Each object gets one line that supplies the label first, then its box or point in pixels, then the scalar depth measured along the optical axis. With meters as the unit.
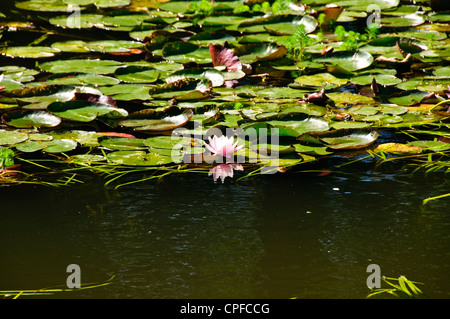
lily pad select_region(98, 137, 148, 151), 5.91
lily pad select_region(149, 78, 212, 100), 7.16
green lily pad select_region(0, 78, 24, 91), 7.32
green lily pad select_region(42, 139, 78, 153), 5.85
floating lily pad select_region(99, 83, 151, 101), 7.15
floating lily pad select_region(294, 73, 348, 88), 7.61
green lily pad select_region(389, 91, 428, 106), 7.05
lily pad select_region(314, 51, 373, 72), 8.11
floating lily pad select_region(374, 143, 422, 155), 5.83
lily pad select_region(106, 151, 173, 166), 5.60
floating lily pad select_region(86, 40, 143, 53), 9.00
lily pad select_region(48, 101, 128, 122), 6.55
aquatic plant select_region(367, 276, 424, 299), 3.68
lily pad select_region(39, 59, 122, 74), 8.01
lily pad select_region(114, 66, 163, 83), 7.75
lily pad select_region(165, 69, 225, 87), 7.58
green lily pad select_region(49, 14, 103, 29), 10.35
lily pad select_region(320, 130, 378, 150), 5.87
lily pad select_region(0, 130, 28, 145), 5.94
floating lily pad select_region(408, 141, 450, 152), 5.84
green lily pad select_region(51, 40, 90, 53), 9.02
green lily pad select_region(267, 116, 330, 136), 6.16
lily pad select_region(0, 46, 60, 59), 8.77
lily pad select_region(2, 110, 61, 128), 6.43
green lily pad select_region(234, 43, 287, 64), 8.48
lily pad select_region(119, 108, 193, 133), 6.33
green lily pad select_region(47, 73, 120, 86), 7.56
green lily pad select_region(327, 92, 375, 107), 7.09
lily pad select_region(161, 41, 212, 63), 8.59
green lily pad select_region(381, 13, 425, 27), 10.27
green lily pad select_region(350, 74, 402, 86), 7.60
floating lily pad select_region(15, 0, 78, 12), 11.28
